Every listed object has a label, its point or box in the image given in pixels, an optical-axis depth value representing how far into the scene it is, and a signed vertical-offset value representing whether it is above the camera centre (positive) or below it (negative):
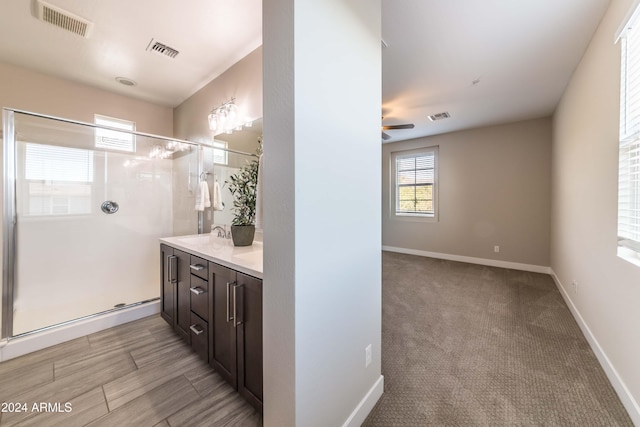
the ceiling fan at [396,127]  3.54 +1.28
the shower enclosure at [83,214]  2.11 -0.03
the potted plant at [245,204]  2.03 +0.07
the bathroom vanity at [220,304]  1.29 -0.61
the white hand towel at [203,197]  2.82 +0.17
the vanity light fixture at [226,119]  2.60 +1.06
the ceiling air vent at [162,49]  2.40 +1.68
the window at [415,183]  5.23 +0.68
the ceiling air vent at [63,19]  1.96 +1.67
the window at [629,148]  1.45 +0.42
